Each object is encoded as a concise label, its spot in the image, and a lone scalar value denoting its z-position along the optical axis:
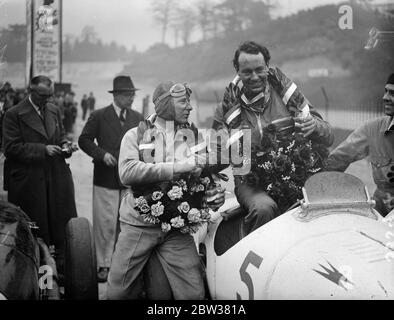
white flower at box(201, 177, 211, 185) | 3.12
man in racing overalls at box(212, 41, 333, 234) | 3.25
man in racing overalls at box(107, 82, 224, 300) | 3.07
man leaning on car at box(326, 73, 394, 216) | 3.26
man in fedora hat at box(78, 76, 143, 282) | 4.14
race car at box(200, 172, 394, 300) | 2.46
